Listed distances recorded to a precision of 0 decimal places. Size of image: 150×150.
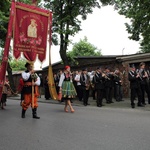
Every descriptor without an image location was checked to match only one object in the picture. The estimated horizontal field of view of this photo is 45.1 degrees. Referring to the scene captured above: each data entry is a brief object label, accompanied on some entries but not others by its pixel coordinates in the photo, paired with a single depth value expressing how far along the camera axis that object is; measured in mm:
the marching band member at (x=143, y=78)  7985
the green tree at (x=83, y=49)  36247
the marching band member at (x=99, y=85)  8384
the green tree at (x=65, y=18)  12147
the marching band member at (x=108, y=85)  9172
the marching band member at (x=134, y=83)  7619
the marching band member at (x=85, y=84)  9082
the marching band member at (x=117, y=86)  9728
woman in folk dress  6850
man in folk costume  5806
